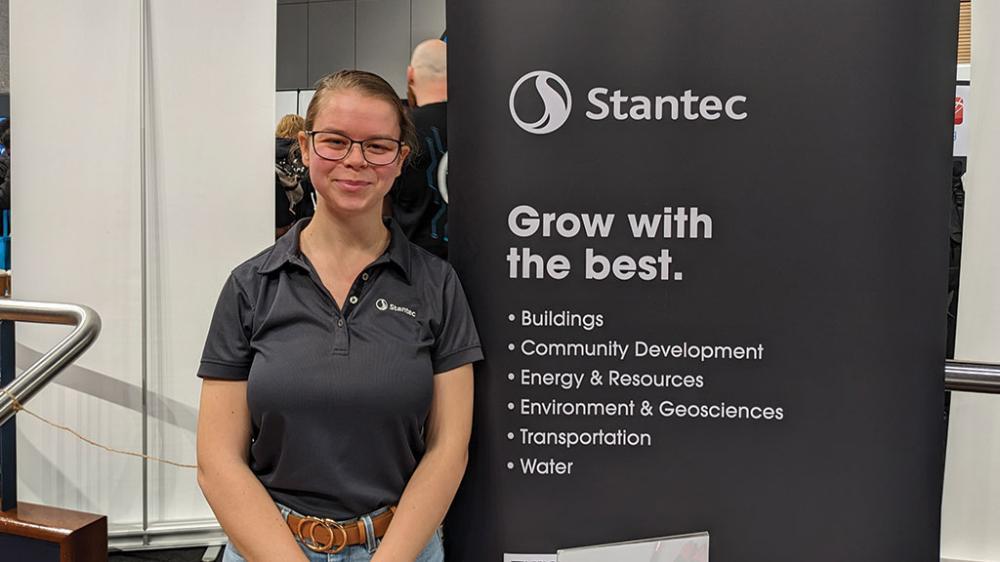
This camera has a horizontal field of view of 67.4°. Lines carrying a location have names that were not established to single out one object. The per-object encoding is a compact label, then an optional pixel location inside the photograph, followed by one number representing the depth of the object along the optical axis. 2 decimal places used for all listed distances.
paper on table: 1.34
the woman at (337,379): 1.23
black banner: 1.26
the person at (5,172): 3.20
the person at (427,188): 1.98
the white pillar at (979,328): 2.35
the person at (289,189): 2.74
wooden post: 2.06
